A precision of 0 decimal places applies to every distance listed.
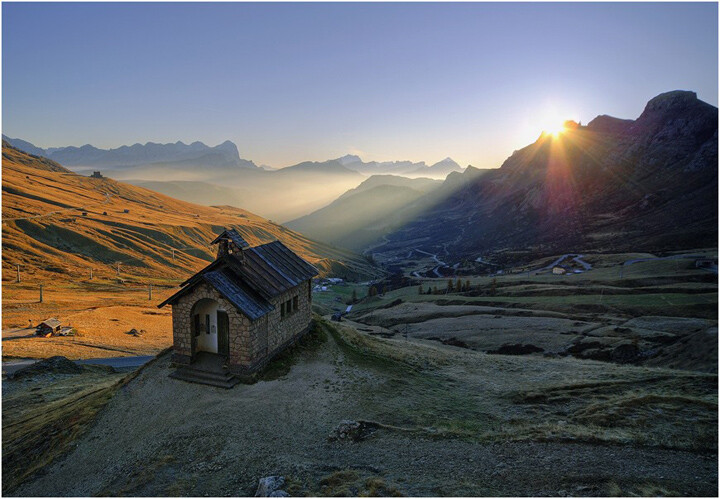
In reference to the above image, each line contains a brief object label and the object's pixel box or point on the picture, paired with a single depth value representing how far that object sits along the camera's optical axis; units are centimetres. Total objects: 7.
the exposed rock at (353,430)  2117
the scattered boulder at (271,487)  1609
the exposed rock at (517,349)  5245
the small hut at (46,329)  5369
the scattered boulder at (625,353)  4469
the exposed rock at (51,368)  3838
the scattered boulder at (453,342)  5883
